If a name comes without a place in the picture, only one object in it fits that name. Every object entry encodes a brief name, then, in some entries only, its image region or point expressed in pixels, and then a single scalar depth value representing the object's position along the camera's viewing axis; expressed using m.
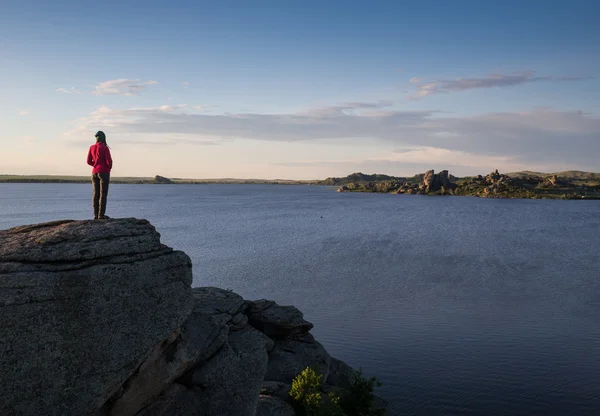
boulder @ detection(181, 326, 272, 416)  18.92
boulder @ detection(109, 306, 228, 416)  16.75
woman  20.88
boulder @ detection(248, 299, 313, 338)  26.42
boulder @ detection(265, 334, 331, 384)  25.16
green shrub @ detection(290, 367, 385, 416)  21.68
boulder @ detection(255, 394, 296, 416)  21.33
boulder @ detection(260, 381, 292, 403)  22.88
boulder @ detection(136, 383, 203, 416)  17.53
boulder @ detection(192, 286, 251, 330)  22.08
